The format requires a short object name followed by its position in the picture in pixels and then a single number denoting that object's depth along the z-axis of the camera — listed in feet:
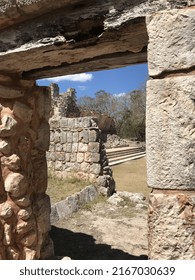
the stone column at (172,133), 3.79
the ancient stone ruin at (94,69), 3.83
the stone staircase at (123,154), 40.91
